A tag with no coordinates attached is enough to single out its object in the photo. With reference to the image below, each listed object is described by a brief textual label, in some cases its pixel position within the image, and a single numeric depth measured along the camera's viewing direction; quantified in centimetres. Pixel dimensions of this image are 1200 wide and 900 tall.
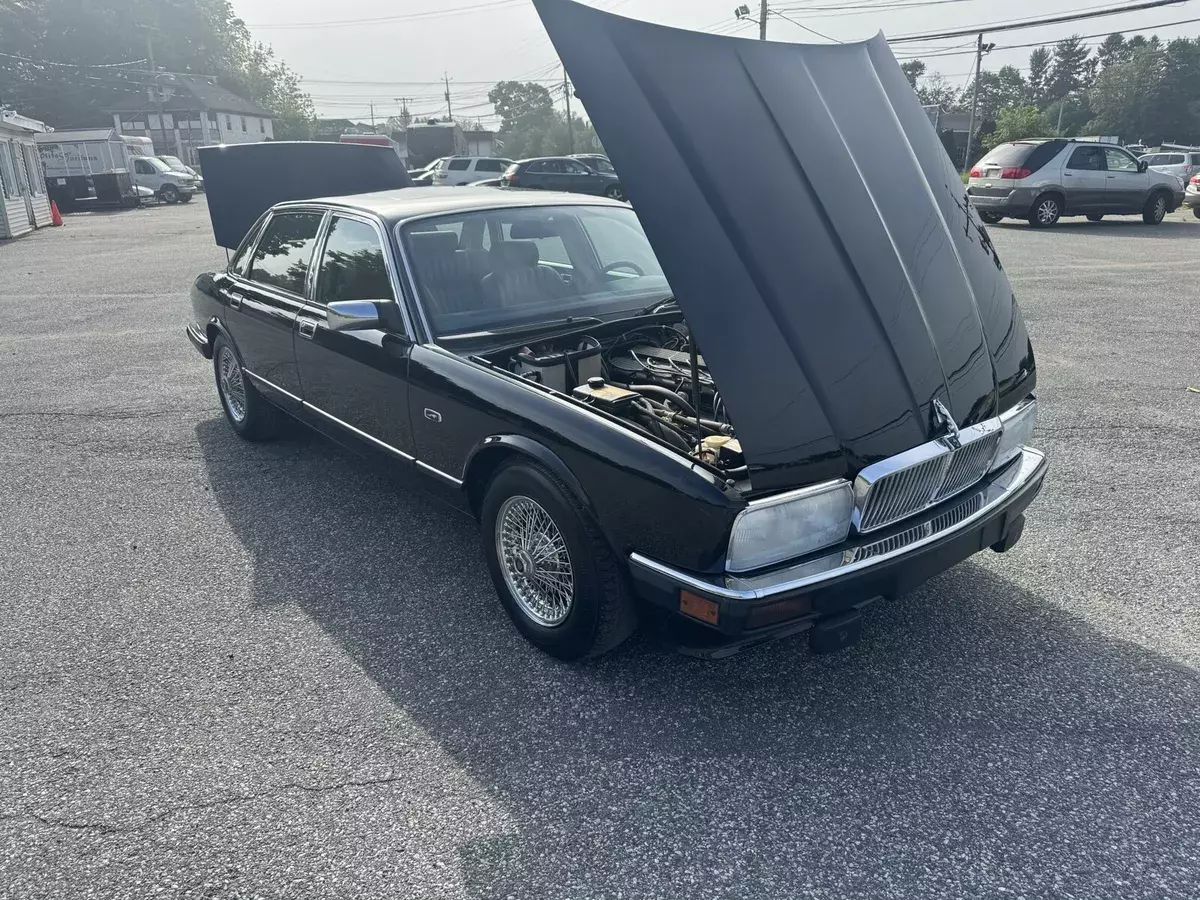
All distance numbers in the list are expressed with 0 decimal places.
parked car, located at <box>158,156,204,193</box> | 3706
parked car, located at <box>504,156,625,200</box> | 2283
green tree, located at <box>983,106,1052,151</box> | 3562
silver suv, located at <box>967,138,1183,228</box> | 1700
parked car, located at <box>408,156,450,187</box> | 2886
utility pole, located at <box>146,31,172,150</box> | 6134
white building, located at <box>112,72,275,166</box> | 6394
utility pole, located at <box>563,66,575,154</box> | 5562
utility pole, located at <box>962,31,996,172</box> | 4284
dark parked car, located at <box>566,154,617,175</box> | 2393
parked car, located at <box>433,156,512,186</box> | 2825
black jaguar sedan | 263
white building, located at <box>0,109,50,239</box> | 2066
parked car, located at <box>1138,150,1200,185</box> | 2581
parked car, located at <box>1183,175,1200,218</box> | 1864
